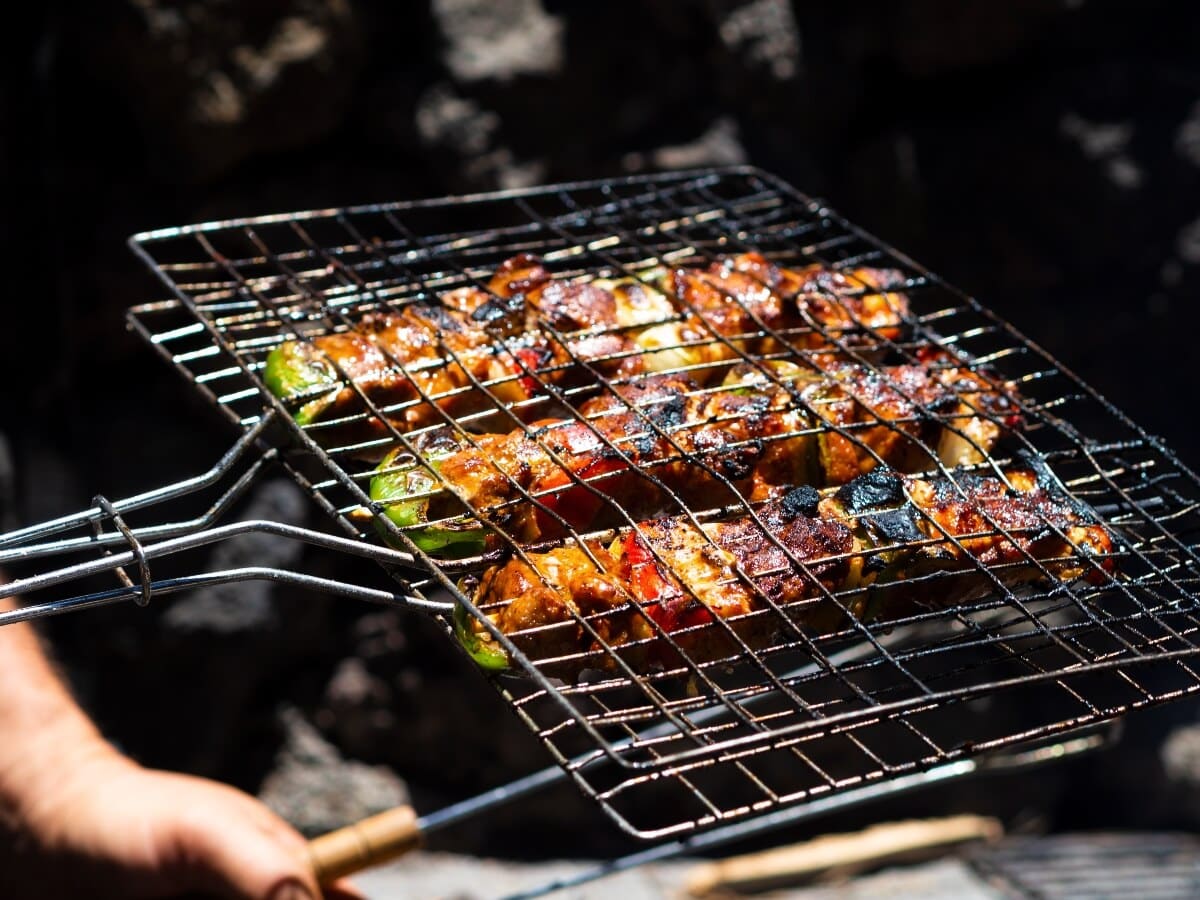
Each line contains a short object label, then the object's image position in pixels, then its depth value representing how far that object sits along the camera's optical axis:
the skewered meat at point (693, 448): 0.81
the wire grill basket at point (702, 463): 0.74
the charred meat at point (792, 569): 0.77
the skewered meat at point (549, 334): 0.85
